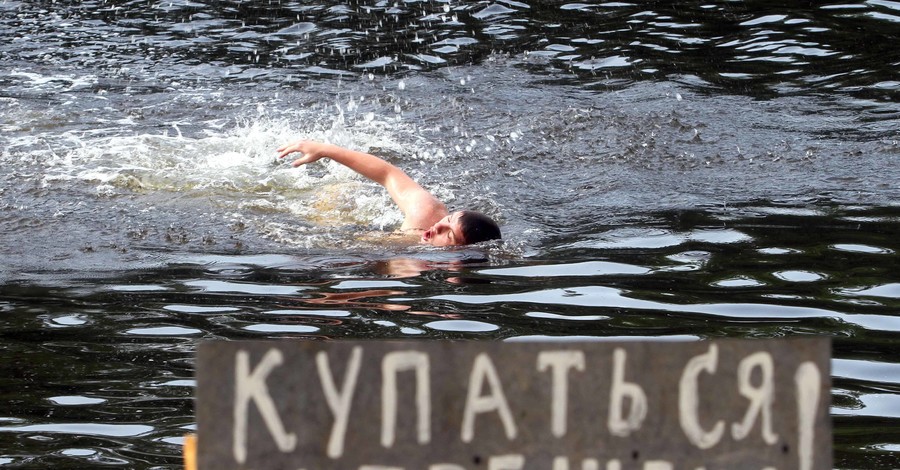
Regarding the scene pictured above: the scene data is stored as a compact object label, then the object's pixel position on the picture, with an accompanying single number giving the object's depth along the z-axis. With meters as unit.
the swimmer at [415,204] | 16.45
